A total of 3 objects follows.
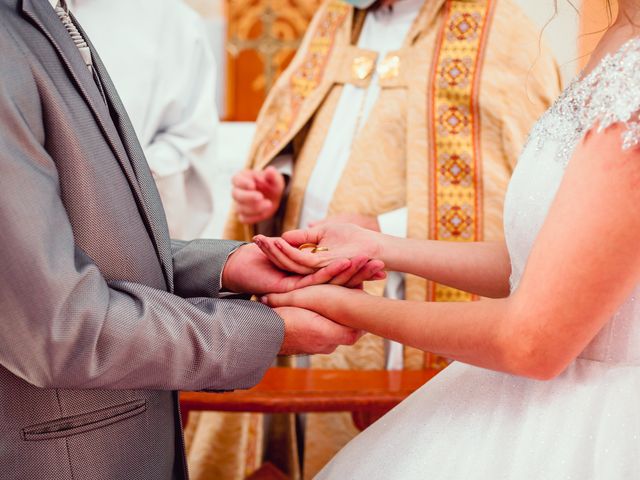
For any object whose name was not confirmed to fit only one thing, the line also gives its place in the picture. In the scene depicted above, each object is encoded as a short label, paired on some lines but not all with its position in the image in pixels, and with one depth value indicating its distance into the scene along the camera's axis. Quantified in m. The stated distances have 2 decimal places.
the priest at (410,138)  3.22
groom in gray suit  1.53
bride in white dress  1.51
